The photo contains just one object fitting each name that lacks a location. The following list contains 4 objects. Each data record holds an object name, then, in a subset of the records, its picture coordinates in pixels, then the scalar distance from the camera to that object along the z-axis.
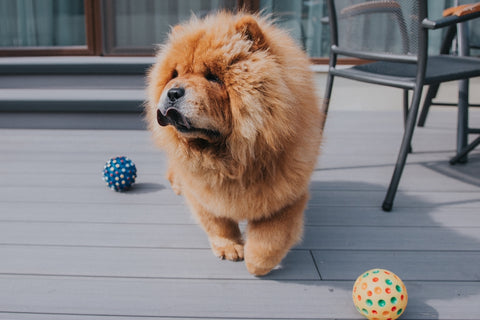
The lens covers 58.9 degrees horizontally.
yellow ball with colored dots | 1.06
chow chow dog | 1.14
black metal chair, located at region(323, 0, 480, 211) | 1.71
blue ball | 1.91
